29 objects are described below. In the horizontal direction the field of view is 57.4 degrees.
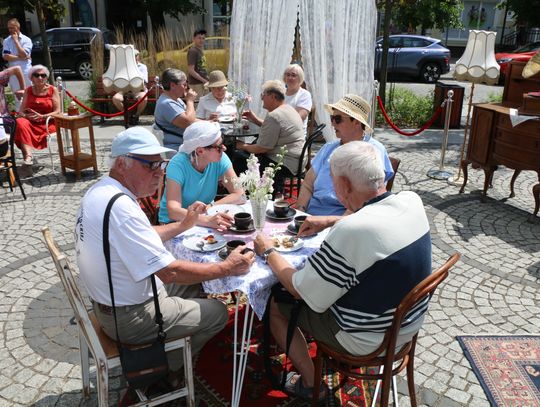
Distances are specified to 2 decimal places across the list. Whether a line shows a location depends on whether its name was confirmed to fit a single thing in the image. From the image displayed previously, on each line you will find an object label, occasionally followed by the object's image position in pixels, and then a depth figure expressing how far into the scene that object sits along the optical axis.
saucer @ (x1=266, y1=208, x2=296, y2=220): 3.22
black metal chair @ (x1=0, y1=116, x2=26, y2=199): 5.92
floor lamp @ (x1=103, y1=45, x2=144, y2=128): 7.36
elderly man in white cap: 2.26
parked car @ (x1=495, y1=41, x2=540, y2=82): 16.14
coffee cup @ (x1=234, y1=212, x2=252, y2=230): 3.00
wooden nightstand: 6.69
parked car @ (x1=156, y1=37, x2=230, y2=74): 11.69
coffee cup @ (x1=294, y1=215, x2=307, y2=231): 3.02
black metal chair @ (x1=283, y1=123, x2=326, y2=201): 5.21
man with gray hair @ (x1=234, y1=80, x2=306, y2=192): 5.22
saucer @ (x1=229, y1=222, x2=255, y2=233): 3.00
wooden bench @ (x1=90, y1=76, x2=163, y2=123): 10.89
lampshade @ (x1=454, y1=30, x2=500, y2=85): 6.88
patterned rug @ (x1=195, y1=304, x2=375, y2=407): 2.92
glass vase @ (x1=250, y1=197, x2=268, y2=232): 2.89
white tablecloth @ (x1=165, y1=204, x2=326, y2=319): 2.51
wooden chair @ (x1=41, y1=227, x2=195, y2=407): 2.27
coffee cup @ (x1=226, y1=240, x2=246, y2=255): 2.70
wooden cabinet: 5.58
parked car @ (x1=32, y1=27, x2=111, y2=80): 16.11
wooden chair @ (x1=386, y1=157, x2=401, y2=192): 3.91
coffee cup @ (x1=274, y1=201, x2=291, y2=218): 3.24
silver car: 16.72
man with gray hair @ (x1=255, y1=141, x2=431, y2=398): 2.14
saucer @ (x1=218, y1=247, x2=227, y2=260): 2.67
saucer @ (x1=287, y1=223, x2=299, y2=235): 3.01
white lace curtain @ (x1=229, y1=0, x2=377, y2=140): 7.23
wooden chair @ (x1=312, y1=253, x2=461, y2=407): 2.16
